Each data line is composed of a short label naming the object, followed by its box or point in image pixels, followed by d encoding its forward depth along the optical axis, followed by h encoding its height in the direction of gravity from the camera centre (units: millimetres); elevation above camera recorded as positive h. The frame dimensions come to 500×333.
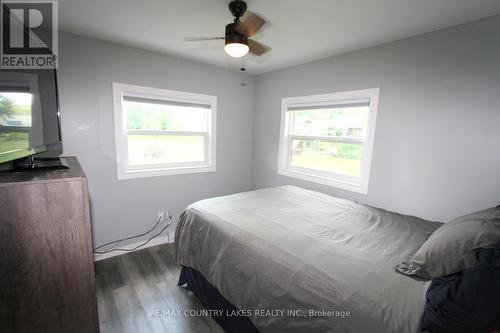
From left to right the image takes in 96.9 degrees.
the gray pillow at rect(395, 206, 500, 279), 974 -463
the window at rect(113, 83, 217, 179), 2586 +51
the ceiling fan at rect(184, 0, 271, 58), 1519 +759
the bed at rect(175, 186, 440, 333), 1003 -682
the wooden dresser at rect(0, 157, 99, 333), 835 -501
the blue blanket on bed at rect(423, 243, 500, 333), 796 -579
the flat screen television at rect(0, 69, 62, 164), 955 +84
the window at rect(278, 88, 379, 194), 2475 +57
